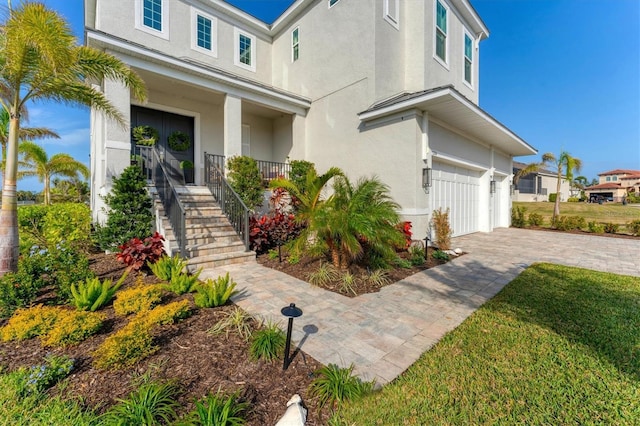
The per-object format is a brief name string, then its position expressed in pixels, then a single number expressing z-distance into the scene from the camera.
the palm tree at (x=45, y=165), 11.49
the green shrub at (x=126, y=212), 6.03
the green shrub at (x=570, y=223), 12.05
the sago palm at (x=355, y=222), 4.79
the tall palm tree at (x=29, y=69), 3.93
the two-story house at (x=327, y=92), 7.35
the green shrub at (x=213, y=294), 3.64
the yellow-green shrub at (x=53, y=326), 2.69
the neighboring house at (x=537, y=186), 28.75
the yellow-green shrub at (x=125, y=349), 2.32
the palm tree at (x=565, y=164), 13.91
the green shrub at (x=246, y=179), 7.85
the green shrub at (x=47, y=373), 2.08
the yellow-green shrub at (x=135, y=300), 3.37
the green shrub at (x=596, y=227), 11.44
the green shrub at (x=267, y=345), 2.60
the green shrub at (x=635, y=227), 10.73
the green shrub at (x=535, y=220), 13.27
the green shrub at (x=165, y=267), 4.50
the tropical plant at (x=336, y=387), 2.09
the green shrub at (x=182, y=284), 4.05
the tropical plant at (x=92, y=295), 3.35
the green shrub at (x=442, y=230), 7.86
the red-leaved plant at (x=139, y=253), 4.91
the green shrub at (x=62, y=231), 5.79
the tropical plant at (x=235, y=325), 3.02
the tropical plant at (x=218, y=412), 1.75
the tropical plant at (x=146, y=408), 1.75
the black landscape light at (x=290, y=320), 2.27
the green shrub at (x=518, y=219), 13.49
